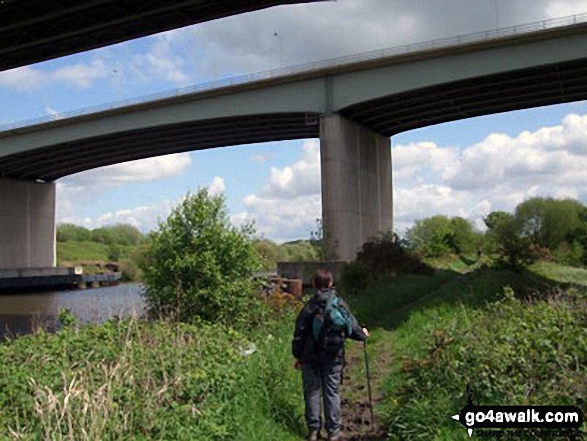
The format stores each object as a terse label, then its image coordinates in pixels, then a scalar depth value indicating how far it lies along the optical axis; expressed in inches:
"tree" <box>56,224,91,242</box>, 4205.2
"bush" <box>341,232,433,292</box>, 937.5
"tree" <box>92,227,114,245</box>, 4165.8
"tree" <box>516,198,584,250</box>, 2555.9
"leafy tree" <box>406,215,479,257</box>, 1595.7
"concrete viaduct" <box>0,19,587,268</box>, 1310.3
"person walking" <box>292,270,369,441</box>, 253.1
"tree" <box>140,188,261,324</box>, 448.8
